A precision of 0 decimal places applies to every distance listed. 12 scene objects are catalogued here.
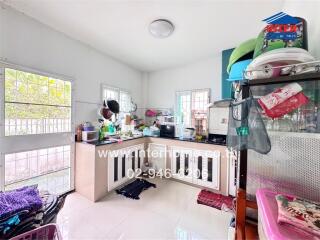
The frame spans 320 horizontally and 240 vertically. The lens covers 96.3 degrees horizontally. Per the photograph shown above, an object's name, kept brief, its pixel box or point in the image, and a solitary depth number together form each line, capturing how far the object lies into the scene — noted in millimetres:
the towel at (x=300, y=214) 458
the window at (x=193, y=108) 2982
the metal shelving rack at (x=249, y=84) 693
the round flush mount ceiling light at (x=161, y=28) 1799
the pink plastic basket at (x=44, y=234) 719
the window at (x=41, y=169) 1699
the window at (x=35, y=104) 1657
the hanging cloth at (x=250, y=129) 787
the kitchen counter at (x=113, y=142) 2103
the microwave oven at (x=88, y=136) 2273
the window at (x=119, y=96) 2811
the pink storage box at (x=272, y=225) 445
